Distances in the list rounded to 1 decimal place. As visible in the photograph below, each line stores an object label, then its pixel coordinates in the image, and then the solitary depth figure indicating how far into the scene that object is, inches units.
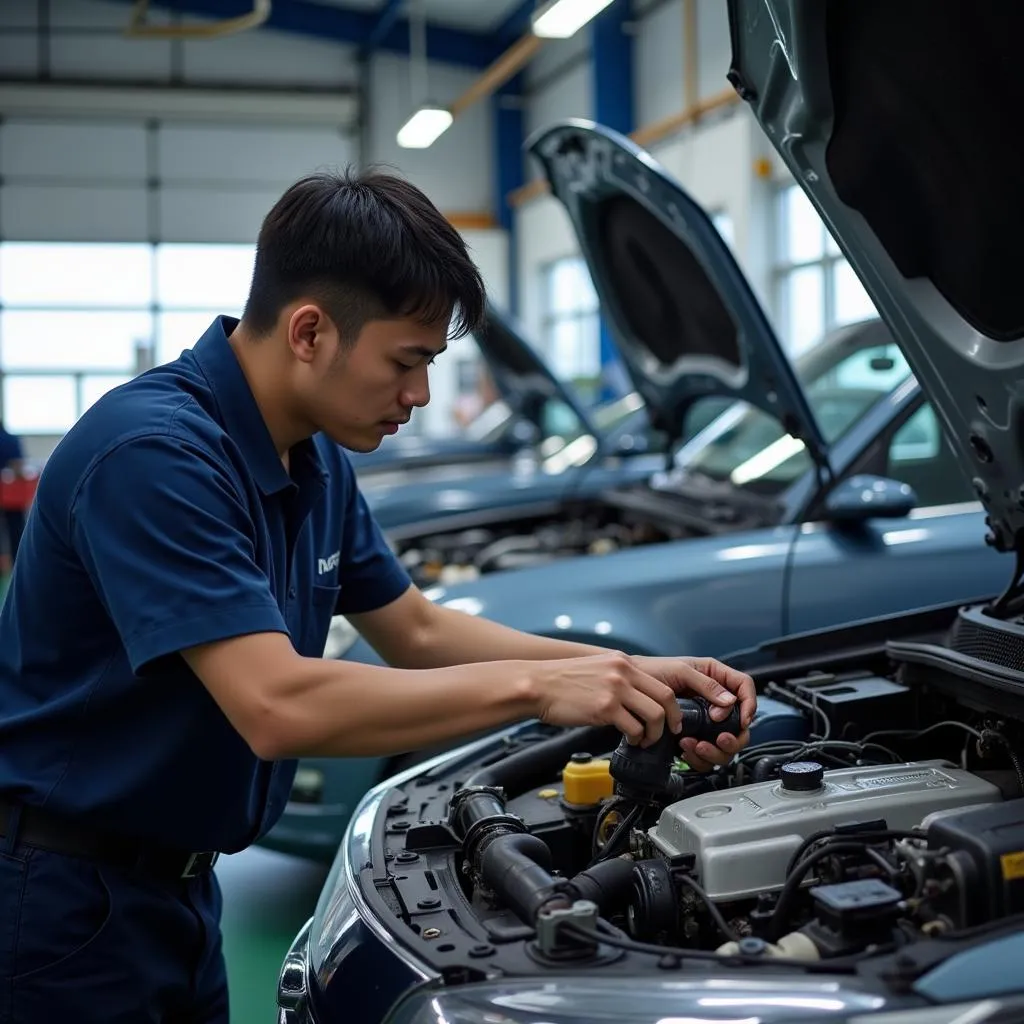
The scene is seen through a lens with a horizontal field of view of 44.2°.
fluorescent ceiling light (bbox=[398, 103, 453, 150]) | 415.5
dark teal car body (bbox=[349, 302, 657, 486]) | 234.2
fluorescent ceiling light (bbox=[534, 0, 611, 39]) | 263.7
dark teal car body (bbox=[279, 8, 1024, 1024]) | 52.8
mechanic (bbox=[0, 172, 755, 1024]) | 57.7
